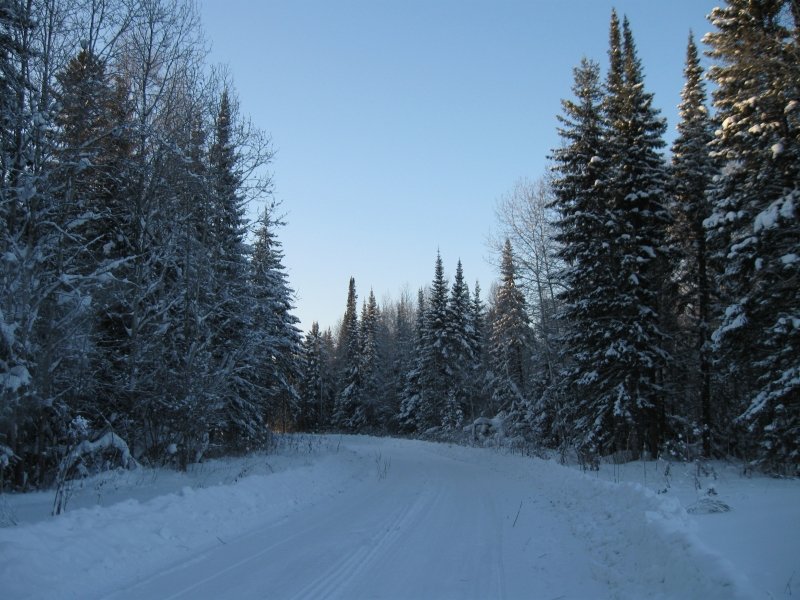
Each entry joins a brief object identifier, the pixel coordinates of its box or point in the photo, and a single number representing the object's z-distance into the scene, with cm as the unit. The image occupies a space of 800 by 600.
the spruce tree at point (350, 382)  5206
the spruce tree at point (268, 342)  1642
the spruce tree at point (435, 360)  4072
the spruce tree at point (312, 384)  5916
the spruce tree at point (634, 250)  1677
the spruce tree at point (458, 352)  4031
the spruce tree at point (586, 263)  1744
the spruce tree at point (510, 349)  3067
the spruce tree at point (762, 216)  1216
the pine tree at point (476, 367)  4169
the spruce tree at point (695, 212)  1914
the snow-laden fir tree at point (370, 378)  5234
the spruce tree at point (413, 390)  4566
